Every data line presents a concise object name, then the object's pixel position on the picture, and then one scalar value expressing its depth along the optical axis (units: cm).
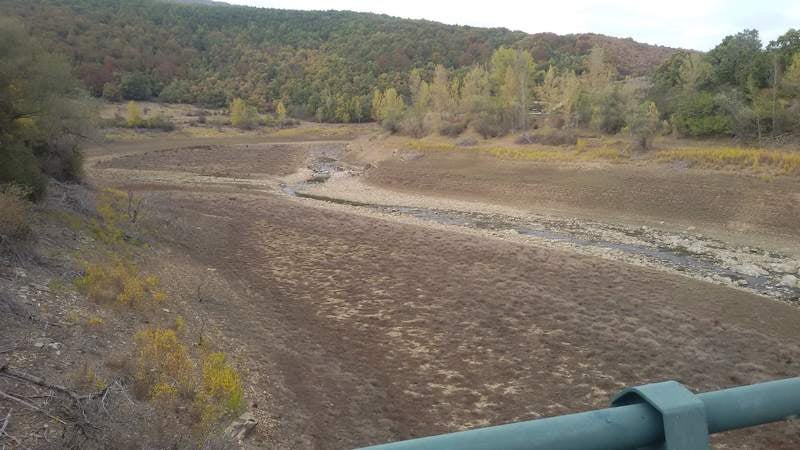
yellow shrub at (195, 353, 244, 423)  854
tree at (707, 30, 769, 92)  3556
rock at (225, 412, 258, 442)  836
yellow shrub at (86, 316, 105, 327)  1018
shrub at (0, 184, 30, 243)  1198
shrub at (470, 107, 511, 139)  4822
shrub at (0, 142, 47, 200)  1522
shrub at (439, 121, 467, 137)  5146
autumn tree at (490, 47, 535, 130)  4894
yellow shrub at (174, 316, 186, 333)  1190
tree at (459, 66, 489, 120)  5156
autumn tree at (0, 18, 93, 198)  1557
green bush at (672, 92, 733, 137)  3362
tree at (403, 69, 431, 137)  5584
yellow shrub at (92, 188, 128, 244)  1700
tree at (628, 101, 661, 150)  3425
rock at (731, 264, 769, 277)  1769
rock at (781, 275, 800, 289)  1655
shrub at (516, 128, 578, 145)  4145
